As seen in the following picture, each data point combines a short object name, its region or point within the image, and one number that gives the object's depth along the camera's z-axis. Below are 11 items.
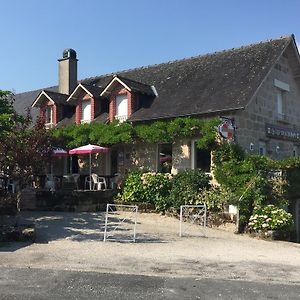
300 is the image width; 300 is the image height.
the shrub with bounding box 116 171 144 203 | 14.14
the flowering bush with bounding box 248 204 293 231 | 10.77
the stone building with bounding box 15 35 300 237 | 14.12
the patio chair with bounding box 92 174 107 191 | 15.07
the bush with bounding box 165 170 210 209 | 12.84
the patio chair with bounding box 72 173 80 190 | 15.71
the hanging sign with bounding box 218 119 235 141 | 12.85
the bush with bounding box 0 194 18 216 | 9.25
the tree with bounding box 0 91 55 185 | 9.32
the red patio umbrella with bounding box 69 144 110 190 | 14.39
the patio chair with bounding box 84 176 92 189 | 15.91
